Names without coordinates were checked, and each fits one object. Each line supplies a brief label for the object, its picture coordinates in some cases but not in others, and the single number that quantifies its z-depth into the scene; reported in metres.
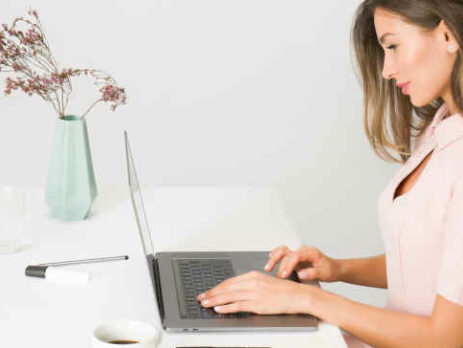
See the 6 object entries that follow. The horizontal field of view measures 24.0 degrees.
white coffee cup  1.51
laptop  1.62
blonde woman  1.68
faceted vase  2.08
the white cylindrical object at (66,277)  1.78
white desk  1.60
